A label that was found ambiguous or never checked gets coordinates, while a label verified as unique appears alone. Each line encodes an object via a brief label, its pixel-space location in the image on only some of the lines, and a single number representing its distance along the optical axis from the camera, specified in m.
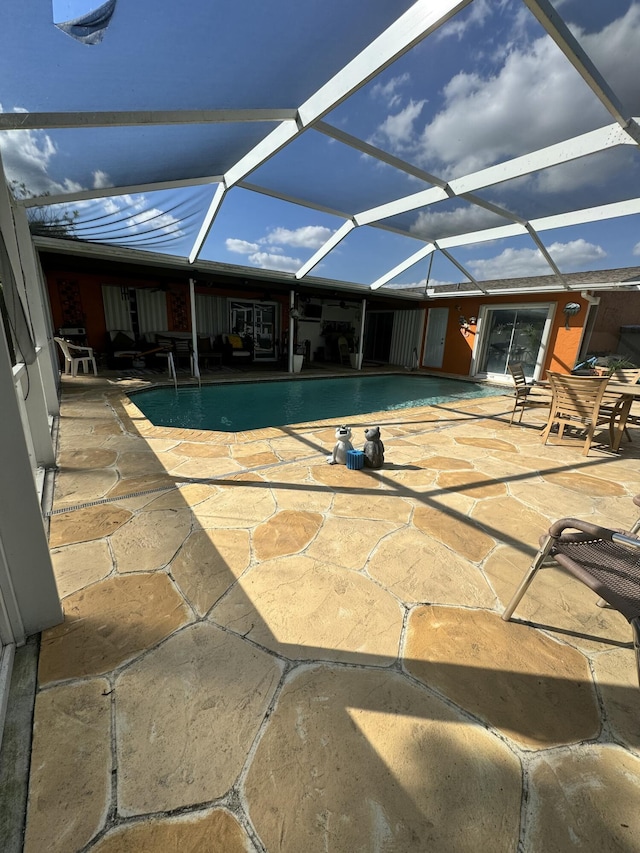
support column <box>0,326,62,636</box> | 1.20
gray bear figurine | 3.21
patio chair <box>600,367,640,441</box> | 4.09
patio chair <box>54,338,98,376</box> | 7.30
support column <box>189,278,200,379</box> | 7.87
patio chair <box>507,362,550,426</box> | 5.12
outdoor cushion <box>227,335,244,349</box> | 11.34
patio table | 4.06
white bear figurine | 3.28
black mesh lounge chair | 1.17
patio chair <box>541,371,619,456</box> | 3.82
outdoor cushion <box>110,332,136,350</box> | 9.41
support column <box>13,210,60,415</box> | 3.85
